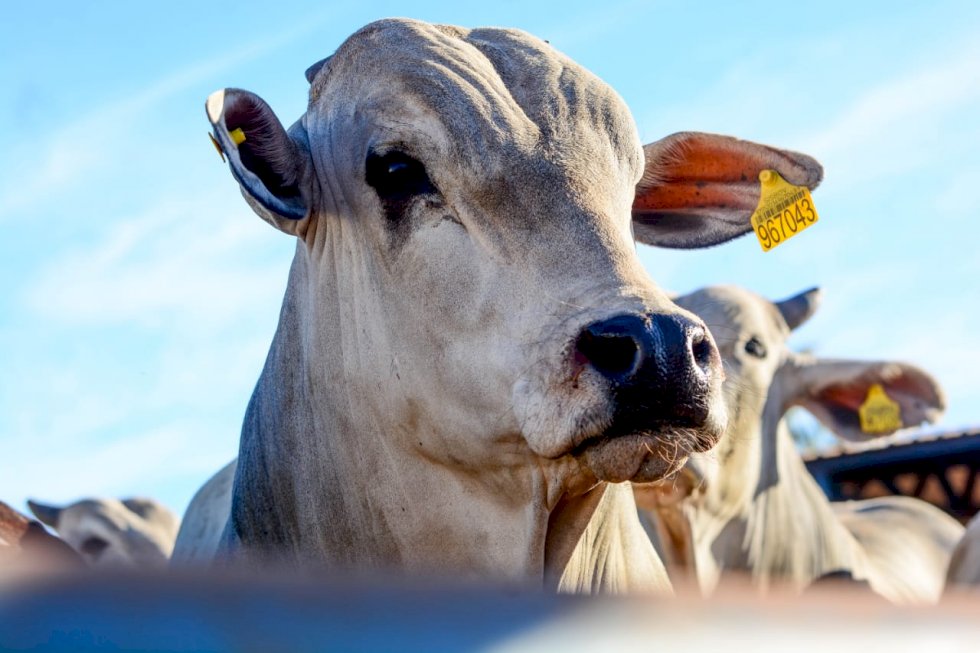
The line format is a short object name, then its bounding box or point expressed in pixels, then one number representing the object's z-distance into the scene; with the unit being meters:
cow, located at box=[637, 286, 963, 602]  7.05
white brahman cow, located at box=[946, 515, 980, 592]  6.40
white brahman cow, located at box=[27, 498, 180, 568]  7.40
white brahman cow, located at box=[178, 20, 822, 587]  3.14
